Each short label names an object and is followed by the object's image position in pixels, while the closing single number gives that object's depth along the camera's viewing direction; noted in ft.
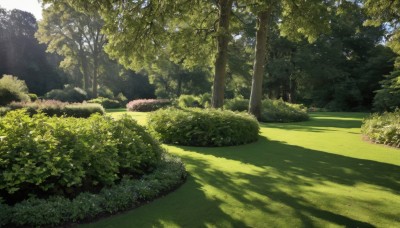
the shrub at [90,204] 14.28
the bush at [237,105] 81.00
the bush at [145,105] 101.81
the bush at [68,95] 121.35
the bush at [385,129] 38.03
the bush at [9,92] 68.54
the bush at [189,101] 104.94
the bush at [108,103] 125.96
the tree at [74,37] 137.49
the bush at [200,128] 37.19
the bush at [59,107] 58.44
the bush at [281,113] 68.55
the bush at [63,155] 14.82
